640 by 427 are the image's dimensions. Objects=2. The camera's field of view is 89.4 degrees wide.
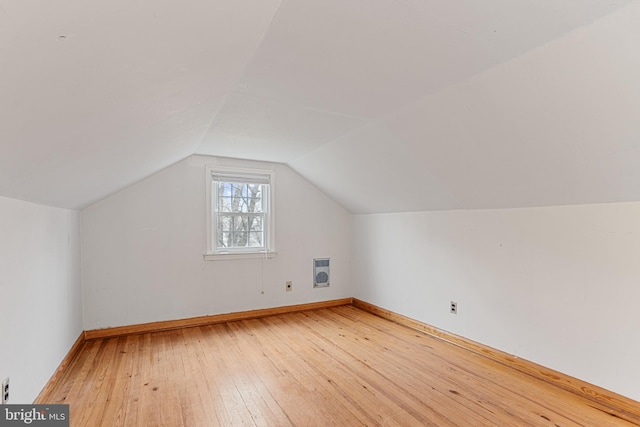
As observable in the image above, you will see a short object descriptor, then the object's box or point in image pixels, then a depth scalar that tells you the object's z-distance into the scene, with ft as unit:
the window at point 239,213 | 13.06
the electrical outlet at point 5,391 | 5.10
